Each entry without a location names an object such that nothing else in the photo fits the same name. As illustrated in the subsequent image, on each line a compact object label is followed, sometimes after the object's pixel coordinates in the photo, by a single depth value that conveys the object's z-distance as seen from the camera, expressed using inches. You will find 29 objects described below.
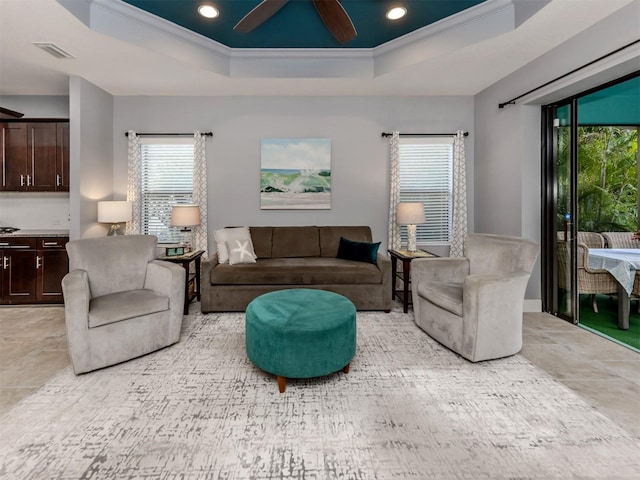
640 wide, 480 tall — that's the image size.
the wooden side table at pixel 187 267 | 141.4
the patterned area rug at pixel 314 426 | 60.3
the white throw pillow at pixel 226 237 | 153.4
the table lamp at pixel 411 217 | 159.6
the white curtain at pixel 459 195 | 179.8
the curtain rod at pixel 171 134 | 178.1
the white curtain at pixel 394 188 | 180.2
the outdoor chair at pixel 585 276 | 135.9
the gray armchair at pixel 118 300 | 93.6
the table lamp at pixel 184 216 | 153.6
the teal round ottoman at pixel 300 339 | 83.8
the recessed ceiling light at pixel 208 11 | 116.6
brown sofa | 144.7
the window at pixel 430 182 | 184.9
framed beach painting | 182.1
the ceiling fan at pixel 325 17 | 90.0
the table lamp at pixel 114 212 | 155.8
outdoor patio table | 127.1
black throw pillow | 157.4
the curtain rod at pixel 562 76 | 99.3
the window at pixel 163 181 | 182.2
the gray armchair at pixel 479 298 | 99.7
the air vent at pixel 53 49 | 122.2
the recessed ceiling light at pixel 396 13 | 119.6
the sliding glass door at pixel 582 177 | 136.8
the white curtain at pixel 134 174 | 177.0
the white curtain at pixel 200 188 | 177.8
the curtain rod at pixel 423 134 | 181.0
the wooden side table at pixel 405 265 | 147.4
